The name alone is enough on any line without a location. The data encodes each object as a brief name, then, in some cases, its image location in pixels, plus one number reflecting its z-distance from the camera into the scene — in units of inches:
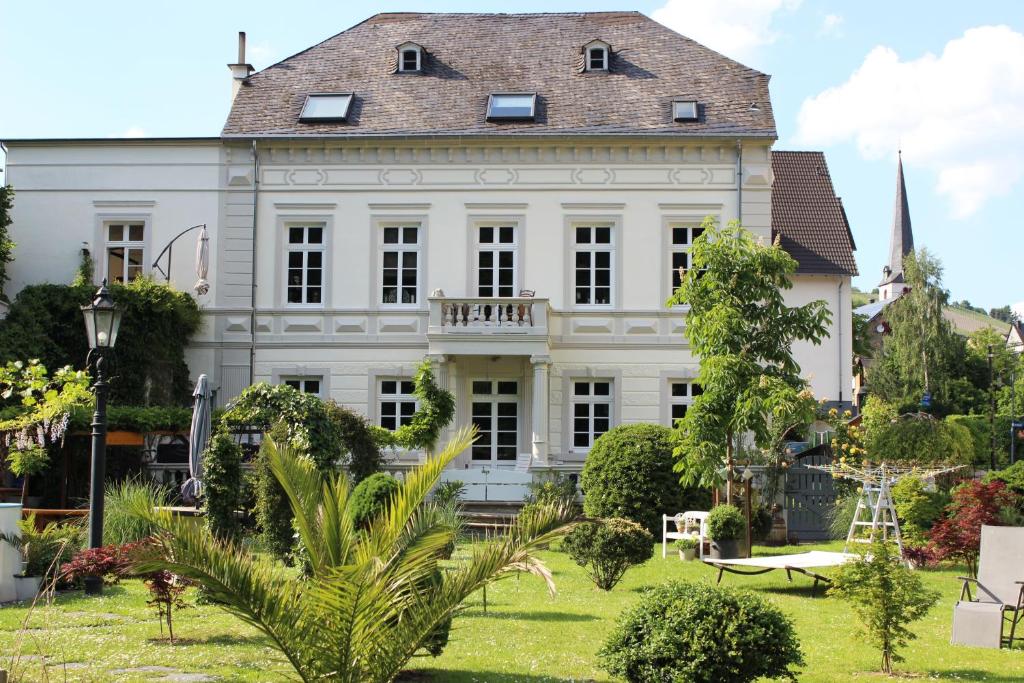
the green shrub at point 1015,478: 703.1
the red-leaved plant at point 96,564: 472.4
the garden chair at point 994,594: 432.1
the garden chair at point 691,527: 716.7
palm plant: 263.3
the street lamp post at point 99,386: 521.0
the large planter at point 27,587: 534.9
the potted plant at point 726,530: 680.4
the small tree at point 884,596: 377.4
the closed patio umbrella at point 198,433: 667.4
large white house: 1070.4
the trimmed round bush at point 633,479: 762.2
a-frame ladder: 679.7
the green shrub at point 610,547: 567.8
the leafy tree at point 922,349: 2422.5
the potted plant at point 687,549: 732.0
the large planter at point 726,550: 687.7
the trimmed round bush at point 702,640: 312.7
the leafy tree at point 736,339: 733.9
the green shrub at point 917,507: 747.4
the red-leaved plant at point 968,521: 595.2
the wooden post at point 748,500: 712.0
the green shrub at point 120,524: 634.2
